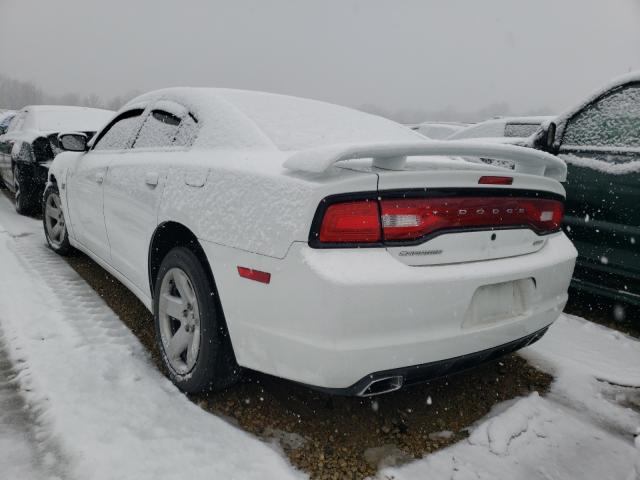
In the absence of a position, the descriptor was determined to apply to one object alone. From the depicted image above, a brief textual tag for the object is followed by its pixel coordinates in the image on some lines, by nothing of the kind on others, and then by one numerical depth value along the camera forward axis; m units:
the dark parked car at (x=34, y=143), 5.91
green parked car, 3.08
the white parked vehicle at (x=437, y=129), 13.63
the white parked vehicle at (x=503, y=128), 6.37
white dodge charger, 1.57
